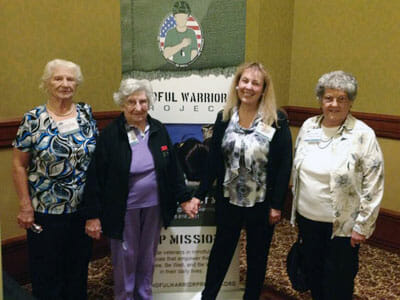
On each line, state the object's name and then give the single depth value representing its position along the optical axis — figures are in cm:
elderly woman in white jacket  193
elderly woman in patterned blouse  201
